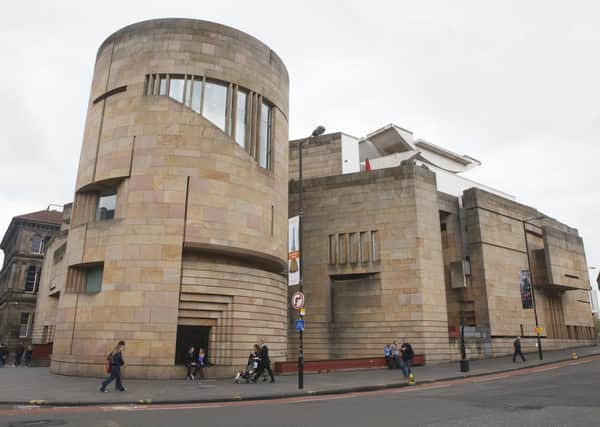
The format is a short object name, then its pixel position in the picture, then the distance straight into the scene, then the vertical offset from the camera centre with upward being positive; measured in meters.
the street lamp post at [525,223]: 38.45 +9.82
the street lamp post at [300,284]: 16.19 +2.19
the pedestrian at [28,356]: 35.36 -1.14
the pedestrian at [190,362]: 19.39 -0.85
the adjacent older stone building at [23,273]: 59.28 +8.88
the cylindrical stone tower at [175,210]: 20.42 +6.13
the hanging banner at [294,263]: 19.80 +3.26
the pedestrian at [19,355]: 36.00 -1.09
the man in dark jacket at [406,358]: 19.83 -0.69
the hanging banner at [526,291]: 32.06 +3.41
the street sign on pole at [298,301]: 17.05 +1.44
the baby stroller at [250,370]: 18.58 -1.12
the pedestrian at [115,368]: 15.10 -0.86
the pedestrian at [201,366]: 19.69 -1.03
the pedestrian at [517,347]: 28.16 -0.31
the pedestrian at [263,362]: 18.56 -0.81
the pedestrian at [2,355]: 33.70 -1.01
